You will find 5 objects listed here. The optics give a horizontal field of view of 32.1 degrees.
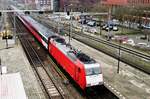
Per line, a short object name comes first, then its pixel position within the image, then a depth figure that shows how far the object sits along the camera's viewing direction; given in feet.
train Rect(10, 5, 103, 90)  71.61
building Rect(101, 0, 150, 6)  322.88
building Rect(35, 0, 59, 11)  395.65
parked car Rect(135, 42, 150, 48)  142.69
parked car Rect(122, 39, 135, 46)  161.17
